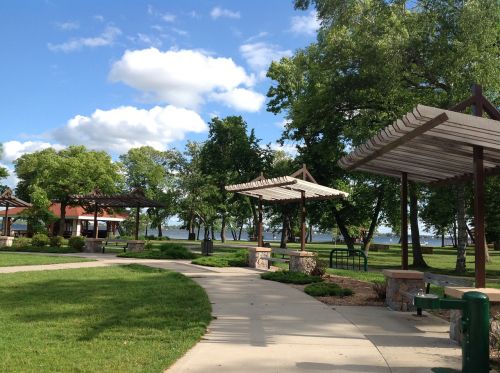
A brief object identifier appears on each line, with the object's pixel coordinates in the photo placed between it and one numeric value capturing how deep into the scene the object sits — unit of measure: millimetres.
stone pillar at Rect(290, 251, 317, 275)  15297
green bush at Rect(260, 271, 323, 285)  12844
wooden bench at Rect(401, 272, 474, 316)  7721
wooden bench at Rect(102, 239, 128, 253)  25709
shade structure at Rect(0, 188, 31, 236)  27655
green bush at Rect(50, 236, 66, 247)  26531
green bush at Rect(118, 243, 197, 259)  21288
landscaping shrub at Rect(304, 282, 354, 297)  10672
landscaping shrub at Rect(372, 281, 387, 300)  10070
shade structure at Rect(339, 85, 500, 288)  5406
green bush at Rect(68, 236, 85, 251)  25625
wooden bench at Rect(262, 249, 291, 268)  16294
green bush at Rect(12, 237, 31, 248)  25750
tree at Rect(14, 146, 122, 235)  35344
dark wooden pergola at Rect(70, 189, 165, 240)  25389
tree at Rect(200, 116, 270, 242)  36594
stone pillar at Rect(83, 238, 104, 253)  25922
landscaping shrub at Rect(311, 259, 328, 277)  14109
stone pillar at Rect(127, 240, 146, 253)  24859
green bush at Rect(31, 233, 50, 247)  26031
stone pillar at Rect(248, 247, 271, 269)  17864
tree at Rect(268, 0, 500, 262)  18469
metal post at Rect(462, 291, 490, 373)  4348
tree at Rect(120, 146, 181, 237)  59250
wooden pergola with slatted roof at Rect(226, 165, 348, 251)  14875
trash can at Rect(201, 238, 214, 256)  23516
